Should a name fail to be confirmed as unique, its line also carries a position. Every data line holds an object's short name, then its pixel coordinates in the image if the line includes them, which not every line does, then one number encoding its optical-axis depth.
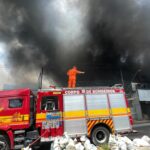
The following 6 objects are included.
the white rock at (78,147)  6.24
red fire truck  8.01
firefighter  11.05
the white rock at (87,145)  6.40
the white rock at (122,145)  5.89
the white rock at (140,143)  7.00
